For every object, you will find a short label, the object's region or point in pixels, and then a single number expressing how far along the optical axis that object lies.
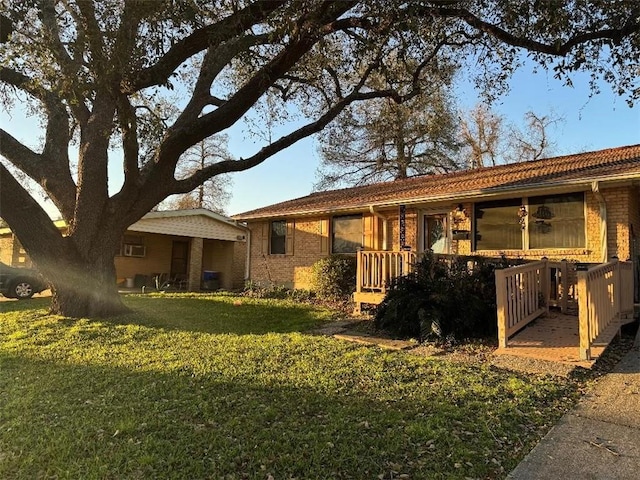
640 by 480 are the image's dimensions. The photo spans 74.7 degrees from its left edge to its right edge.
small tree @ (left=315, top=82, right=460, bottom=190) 21.43
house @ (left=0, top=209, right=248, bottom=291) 16.78
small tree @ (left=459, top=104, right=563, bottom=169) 25.12
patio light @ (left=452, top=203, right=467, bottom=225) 10.50
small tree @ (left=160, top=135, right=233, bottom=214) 32.88
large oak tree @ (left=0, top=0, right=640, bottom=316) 6.43
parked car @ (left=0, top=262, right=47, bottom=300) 12.84
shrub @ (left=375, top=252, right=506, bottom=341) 6.49
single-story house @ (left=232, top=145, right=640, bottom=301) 8.38
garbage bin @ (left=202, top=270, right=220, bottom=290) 18.48
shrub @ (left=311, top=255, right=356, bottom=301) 11.69
